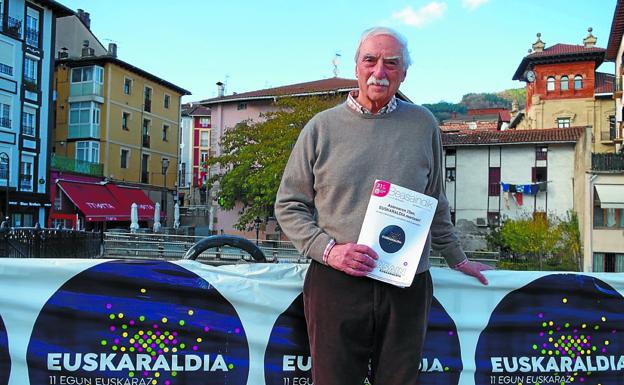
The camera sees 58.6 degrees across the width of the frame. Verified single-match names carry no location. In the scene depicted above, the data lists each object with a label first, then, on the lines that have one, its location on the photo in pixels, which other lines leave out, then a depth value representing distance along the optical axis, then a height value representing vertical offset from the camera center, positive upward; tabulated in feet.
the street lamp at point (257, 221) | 101.17 -2.38
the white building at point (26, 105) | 101.76 +18.81
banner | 9.37 -2.10
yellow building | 134.72 +21.91
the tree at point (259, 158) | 101.04 +9.64
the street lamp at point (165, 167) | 158.20 +11.36
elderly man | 7.68 +0.00
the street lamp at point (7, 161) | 100.27 +7.62
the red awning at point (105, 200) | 116.47 +1.12
